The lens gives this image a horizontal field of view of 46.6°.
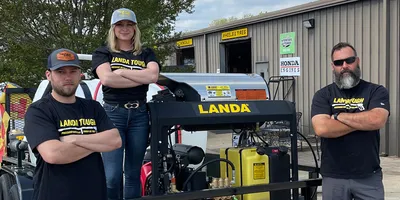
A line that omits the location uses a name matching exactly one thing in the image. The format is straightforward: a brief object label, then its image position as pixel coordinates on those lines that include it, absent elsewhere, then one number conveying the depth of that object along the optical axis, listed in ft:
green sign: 44.29
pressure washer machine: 11.26
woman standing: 11.21
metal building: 34.24
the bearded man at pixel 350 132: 11.34
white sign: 41.06
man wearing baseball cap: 8.78
